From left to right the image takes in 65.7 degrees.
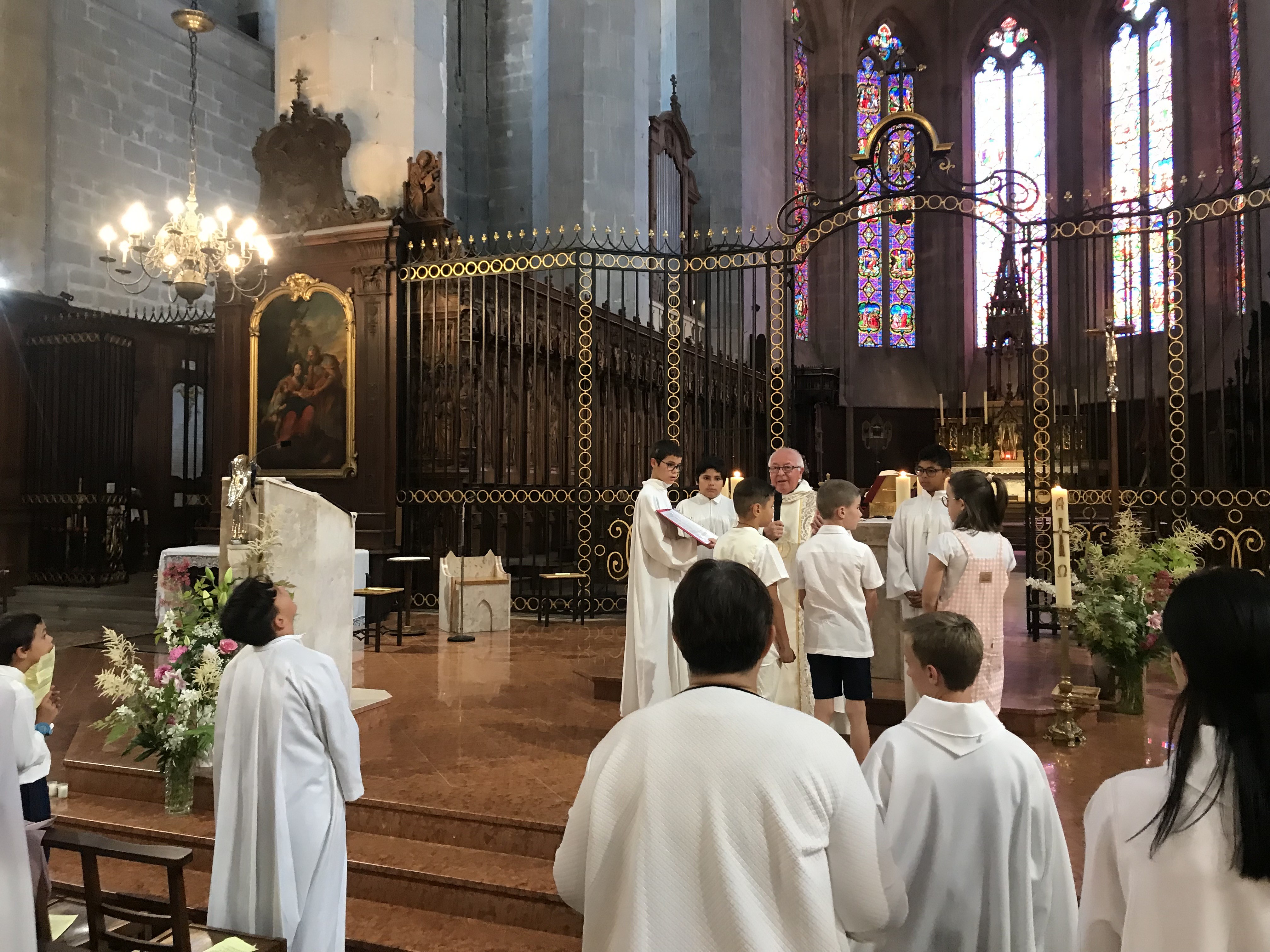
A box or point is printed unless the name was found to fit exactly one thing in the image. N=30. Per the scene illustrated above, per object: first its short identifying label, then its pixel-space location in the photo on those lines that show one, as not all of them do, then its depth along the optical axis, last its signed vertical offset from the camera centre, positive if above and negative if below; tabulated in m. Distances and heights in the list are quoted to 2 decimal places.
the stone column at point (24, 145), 11.95 +4.45
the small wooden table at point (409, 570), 9.06 -0.67
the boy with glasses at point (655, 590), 5.34 -0.50
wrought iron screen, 9.42 +1.08
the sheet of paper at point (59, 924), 3.22 -1.39
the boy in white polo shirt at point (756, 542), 4.44 -0.20
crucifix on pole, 8.02 +1.06
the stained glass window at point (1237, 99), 15.43 +6.52
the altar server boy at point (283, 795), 3.05 -0.92
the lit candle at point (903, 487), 6.14 +0.07
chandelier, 7.99 +2.15
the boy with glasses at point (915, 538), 5.30 -0.22
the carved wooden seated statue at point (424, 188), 10.20 +3.26
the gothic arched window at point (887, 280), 21.33 +4.78
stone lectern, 5.48 -0.30
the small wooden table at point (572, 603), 9.45 -1.00
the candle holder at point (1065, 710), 5.21 -1.15
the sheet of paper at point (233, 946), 2.74 -1.24
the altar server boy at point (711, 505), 5.61 -0.03
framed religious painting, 10.10 +1.29
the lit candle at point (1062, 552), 5.20 -0.30
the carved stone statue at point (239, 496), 5.48 +0.04
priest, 5.30 -0.19
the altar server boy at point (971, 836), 2.09 -0.72
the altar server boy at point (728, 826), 1.63 -0.55
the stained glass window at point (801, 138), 20.94 +8.06
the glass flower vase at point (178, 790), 4.70 -1.37
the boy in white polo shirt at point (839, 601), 4.61 -0.49
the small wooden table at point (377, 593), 8.01 -0.74
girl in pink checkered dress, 4.33 -0.30
